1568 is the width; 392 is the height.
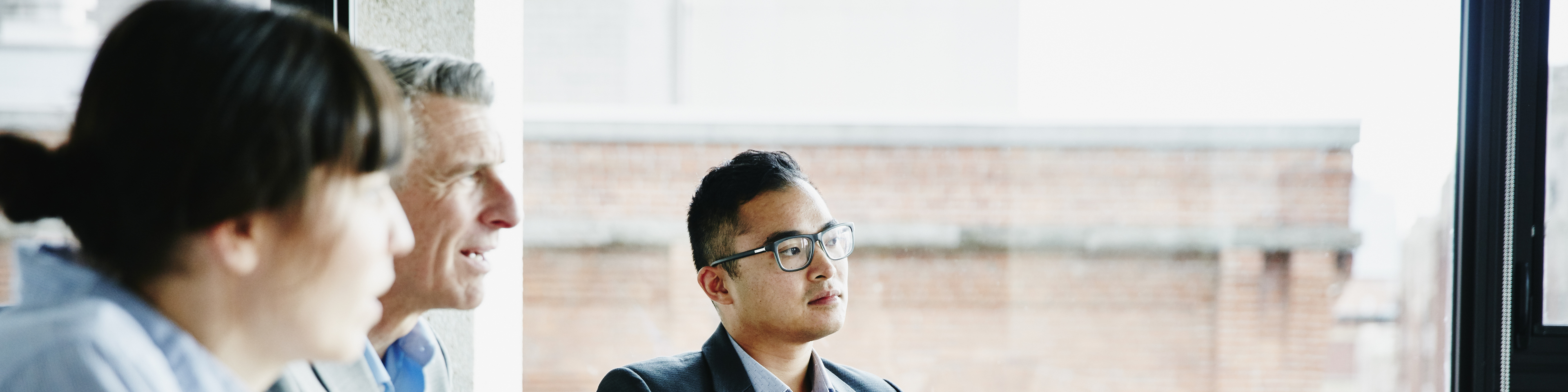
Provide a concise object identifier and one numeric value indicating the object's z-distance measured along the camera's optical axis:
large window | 4.62
